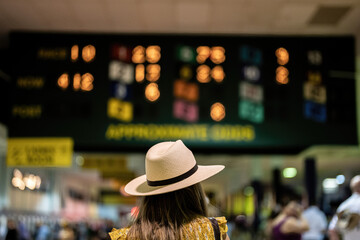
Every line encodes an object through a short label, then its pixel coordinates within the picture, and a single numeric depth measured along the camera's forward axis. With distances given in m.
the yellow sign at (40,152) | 8.30
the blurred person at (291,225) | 7.22
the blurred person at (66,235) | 19.28
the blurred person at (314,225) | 10.91
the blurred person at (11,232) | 15.10
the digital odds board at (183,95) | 8.28
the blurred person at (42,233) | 22.02
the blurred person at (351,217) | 5.76
